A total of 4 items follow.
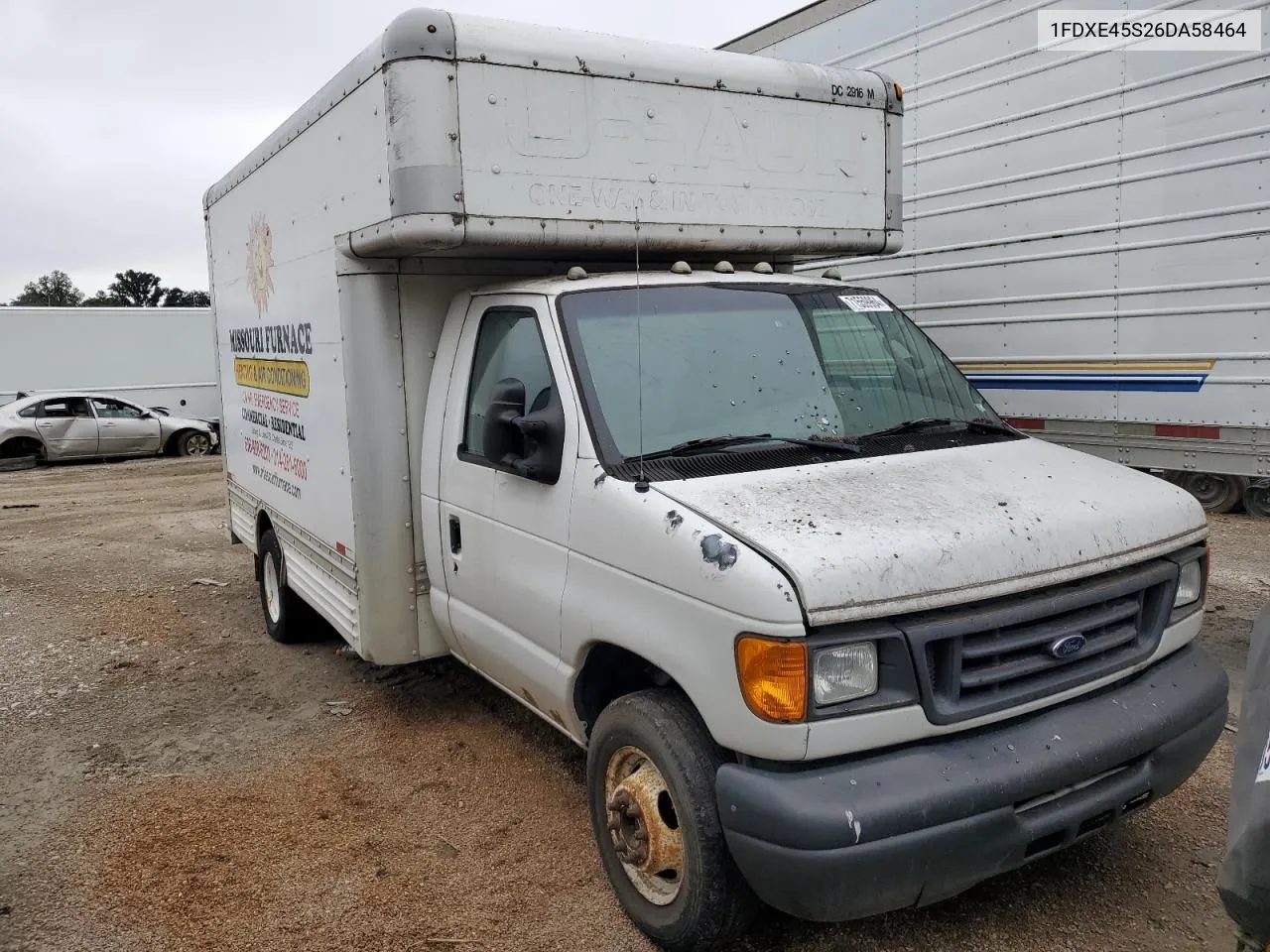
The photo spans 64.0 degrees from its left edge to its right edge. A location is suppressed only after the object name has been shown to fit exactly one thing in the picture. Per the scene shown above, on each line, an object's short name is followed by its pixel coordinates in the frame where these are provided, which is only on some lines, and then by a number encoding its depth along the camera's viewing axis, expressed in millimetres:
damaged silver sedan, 18484
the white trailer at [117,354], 20500
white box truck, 2795
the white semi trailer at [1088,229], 5031
